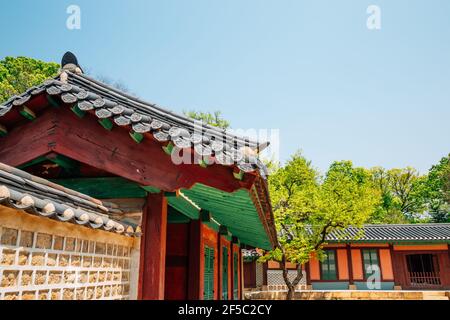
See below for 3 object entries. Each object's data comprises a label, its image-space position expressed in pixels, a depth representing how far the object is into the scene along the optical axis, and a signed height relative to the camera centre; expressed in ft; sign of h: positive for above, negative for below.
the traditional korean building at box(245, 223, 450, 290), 80.74 +0.51
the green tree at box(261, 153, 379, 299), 64.59 +10.03
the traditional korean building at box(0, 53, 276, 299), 8.29 +2.68
